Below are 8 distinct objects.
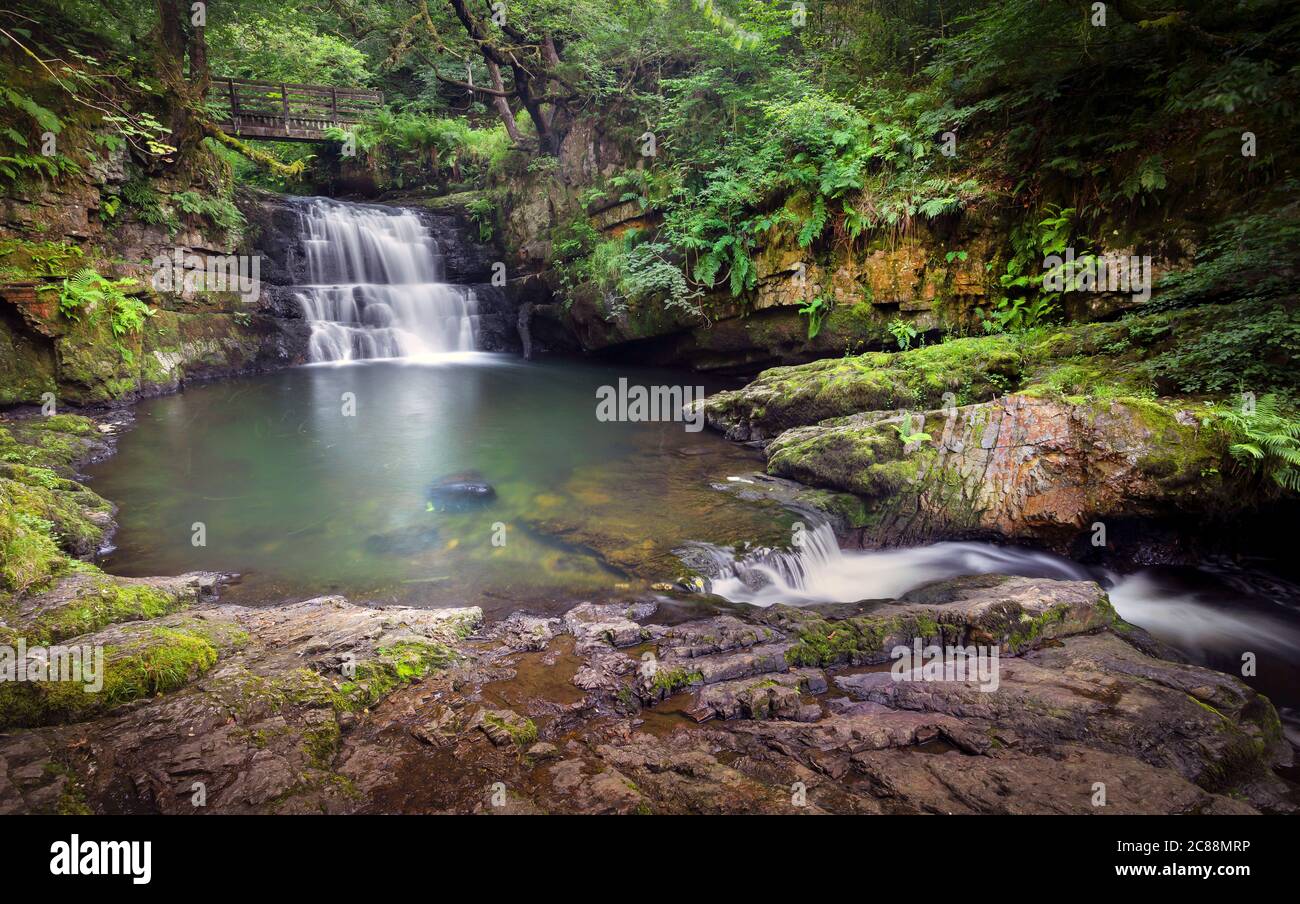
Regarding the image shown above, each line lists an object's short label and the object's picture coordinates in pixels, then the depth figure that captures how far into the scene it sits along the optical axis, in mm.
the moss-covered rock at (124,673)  3088
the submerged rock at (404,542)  6355
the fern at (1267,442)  4883
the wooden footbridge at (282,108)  16969
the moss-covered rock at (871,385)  8242
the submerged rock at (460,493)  7531
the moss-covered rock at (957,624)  4340
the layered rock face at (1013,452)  5719
